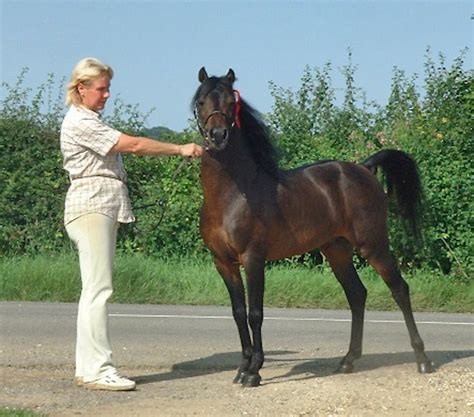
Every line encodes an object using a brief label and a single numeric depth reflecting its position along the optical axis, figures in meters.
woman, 12.80
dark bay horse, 13.20
